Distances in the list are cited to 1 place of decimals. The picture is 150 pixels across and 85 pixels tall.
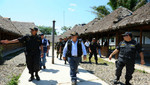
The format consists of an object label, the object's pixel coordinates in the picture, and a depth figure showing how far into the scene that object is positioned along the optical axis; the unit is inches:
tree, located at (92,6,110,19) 903.1
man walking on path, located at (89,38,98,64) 270.8
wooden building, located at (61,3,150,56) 254.6
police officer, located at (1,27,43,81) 138.6
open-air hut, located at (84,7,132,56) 366.9
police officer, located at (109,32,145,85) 124.7
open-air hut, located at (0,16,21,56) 469.7
